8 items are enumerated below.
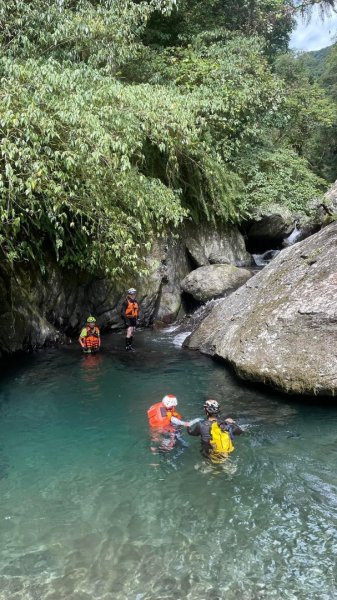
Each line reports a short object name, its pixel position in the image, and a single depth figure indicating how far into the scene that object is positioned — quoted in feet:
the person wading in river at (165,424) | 21.54
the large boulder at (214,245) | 53.11
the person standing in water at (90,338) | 37.14
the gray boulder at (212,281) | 46.50
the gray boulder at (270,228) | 59.12
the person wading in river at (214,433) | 19.99
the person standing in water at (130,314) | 39.19
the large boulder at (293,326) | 25.18
